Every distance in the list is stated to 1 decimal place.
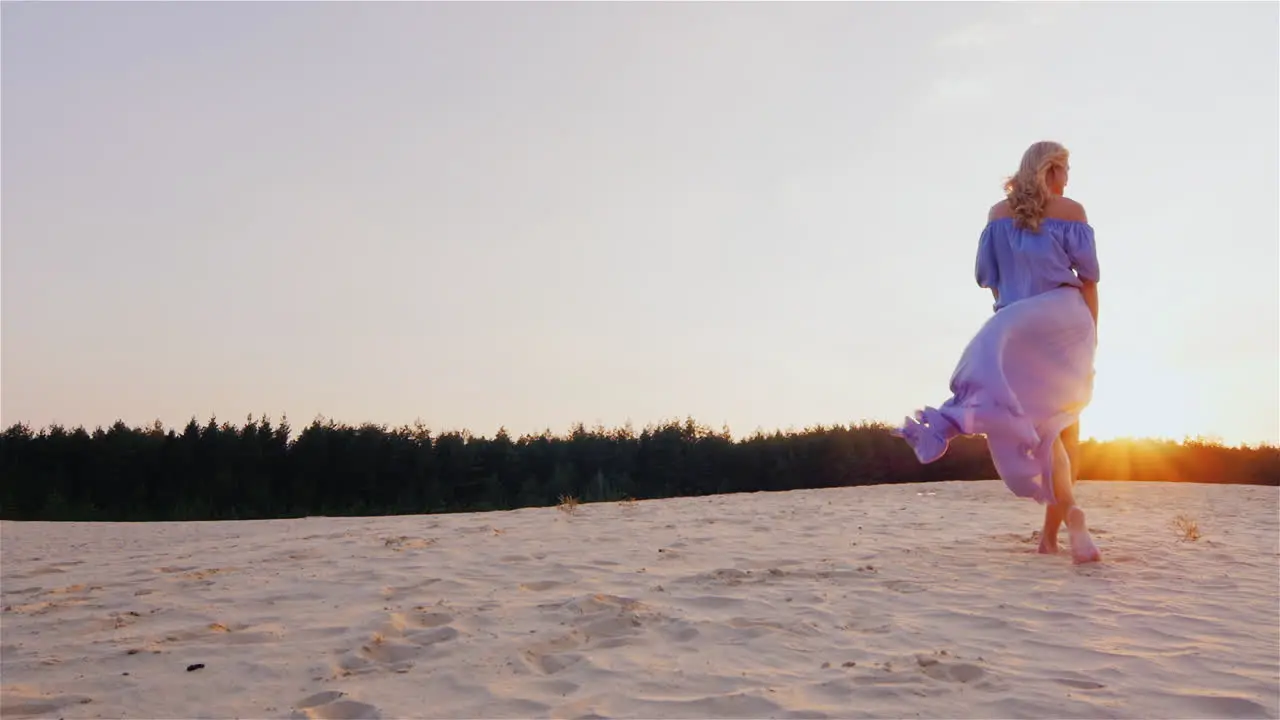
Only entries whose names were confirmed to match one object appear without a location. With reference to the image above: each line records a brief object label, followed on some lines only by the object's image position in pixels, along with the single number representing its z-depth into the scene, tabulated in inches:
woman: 209.5
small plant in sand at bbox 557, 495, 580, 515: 363.6
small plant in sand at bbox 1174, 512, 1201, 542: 261.4
